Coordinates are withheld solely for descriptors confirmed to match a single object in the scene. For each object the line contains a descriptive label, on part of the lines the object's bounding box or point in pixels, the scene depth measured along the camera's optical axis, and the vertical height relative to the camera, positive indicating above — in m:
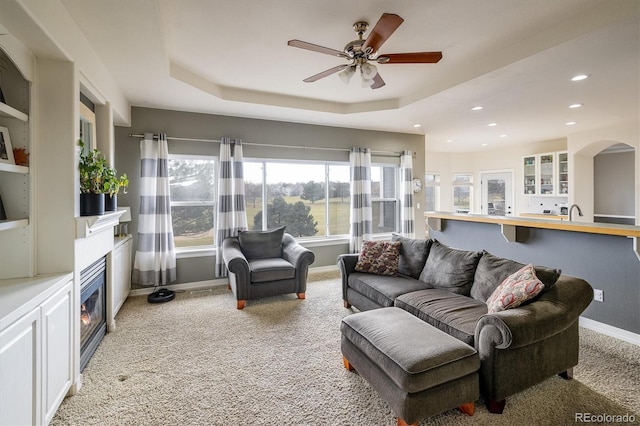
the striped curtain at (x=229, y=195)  4.48 +0.18
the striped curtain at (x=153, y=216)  4.08 -0.11
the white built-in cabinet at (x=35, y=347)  1.39 -0.75
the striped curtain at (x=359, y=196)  5.38 +0.19
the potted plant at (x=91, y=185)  2.32 +0.19
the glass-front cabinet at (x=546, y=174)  6.46 +0.72
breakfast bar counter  2.76 -0.52
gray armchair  3.64 -0.75
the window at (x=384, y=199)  5.95 +0.15
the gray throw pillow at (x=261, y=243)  4.29 -0.53
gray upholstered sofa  1.83 -0.81
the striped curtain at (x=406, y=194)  5.84 +0.24
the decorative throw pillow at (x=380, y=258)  3.46 -0.61
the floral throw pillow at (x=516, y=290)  1.98 -0.58
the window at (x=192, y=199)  4.49 +0.13
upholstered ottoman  1.66 -0.94
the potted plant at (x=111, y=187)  2.55 +0.19
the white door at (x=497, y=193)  7.68 +0.34
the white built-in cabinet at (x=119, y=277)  3.04 -0.82
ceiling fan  2.19 +1.24
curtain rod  4.16 +1.02
